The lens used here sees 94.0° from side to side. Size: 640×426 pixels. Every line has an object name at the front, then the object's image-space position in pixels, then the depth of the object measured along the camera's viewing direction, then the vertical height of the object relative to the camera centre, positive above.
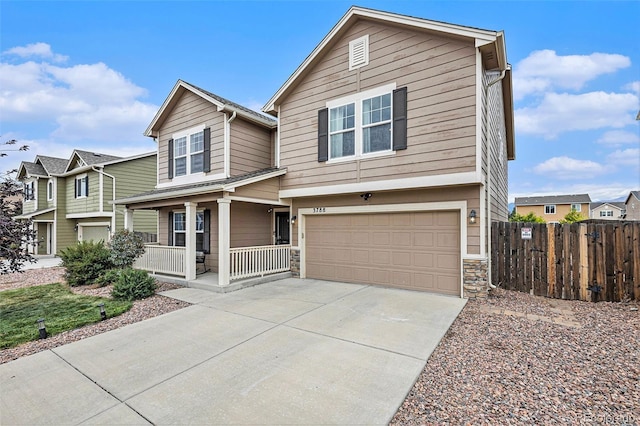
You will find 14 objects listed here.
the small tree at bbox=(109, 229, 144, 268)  9.59 -0.93
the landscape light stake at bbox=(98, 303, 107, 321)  5.88 -1.87
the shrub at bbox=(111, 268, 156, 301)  7.34 -1.67
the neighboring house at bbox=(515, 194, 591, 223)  41.07 +1.55
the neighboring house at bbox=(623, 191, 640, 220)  35.25 +1.30
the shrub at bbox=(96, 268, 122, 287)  8.95 -1.78
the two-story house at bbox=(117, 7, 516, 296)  6.74 +1.60
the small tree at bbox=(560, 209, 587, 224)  30.47 -0.08
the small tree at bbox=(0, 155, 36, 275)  6.11 -0.20
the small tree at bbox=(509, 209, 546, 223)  27.95 -0.14
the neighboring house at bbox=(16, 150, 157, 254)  16.25 +1.63
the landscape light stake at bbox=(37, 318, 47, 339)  4.99 -1.84
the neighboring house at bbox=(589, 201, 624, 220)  48.69 +1.14
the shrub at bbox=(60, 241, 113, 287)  9.38 -1.38
